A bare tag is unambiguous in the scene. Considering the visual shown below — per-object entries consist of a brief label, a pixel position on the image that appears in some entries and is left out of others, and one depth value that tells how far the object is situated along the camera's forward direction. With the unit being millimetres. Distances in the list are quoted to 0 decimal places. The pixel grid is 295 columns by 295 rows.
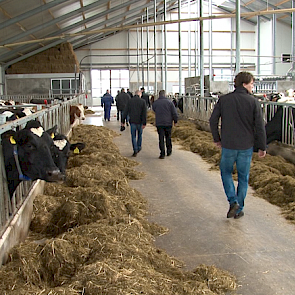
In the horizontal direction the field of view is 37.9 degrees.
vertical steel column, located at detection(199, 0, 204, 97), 17203
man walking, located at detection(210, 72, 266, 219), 5480
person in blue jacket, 21922
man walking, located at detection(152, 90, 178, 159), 10312
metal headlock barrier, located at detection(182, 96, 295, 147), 9445
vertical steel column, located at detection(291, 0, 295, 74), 27969
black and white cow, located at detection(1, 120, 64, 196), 4480
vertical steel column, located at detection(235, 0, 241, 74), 13123
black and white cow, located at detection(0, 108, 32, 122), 6648
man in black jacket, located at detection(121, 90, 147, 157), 10818
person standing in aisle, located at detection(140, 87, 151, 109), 22781
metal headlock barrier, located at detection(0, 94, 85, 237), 4168
